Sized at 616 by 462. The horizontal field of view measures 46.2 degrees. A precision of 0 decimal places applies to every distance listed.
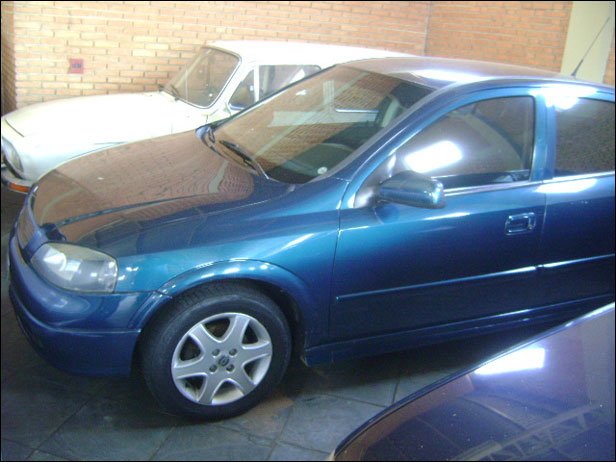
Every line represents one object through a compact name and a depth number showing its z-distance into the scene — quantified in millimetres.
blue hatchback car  2996
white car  5512
